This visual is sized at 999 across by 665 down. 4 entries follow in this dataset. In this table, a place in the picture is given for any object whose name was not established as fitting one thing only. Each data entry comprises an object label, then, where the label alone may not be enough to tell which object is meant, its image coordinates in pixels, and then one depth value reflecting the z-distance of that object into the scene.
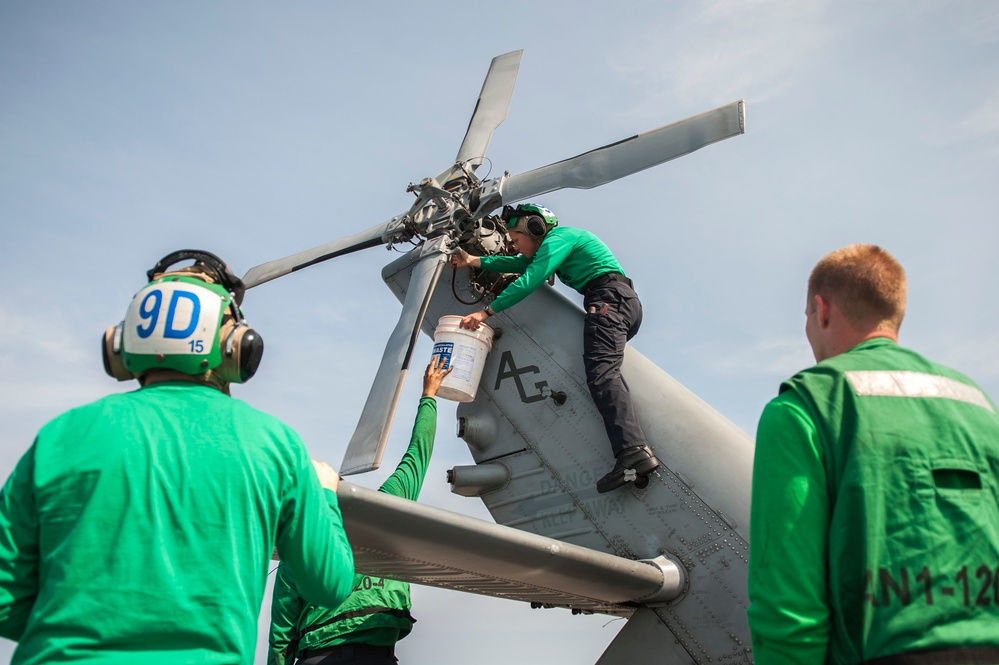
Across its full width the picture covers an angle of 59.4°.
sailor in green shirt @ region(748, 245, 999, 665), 2.19
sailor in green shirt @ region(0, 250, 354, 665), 2.05
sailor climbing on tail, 5.64
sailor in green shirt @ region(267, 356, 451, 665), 5.53
